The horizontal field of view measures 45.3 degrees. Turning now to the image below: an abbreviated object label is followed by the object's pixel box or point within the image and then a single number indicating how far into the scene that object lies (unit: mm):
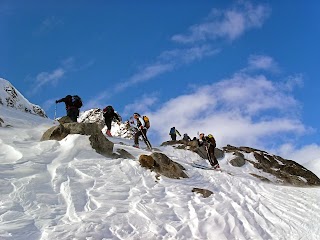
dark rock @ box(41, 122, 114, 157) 16516
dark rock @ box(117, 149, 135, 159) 17127
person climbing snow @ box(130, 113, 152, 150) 21864
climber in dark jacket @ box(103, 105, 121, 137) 24234
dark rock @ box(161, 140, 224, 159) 26016
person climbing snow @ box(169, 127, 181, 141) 34625
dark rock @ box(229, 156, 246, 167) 24984
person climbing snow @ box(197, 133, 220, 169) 20438
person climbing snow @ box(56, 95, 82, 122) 21136
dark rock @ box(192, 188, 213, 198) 12653
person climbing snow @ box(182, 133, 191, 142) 35222
